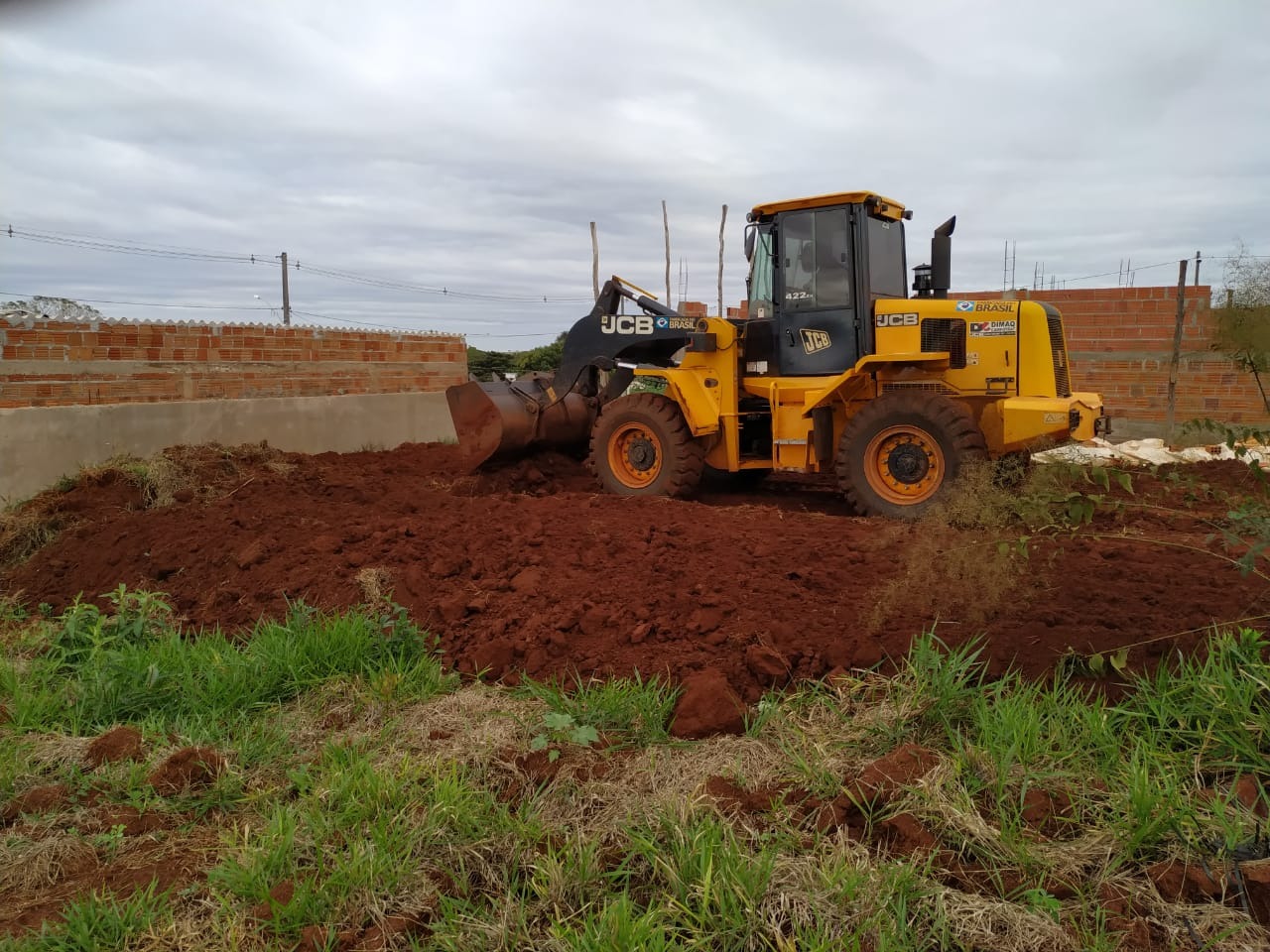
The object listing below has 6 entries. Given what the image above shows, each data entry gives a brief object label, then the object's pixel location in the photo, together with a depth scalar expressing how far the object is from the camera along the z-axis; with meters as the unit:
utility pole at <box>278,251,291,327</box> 24.04
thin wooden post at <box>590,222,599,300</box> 17.25
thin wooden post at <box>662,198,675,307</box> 17.81
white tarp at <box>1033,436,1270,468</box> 9.32
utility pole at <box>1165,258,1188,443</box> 11.42
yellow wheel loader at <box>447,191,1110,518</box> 7.42
